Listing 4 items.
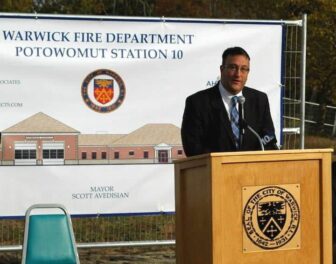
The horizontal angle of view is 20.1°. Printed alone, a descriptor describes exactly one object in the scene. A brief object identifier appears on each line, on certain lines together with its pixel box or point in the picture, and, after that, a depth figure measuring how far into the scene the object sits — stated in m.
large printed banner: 9.96
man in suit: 6.58
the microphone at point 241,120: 6.58
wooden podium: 5.61
